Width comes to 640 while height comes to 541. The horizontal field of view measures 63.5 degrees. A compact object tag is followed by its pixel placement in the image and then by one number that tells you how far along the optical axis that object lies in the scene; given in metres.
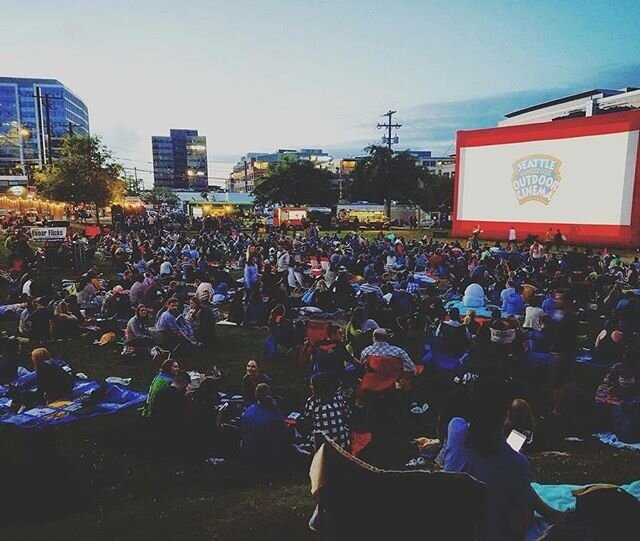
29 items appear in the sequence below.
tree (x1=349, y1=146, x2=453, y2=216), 56.59
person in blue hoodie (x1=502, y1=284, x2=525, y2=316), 12.06
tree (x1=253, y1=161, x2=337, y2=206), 57.22
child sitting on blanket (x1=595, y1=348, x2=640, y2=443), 6.21
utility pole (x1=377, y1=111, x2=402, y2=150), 60.34
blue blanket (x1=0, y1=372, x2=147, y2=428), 7.06
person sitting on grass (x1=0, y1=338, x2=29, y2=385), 7.98
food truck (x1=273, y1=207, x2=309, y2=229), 47.84
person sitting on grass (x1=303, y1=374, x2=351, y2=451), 5.50
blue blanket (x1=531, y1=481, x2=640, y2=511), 4.14
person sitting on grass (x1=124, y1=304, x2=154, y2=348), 10.05
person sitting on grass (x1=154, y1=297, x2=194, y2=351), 10.11
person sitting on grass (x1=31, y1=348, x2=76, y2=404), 7.40
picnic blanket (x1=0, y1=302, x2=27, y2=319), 13.16
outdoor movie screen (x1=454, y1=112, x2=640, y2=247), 28.39
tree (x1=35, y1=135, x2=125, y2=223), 34.97
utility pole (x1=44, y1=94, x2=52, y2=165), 39.65
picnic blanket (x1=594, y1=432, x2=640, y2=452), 6.09
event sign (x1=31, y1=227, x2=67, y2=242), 19.76
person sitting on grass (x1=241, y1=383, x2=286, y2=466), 5.70
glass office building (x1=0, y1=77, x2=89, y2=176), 143.50
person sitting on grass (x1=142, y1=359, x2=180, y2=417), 6.43
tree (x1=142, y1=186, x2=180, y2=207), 127.79
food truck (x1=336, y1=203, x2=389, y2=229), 49.66
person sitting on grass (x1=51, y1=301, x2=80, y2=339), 11.18
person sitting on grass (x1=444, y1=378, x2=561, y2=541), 2.66
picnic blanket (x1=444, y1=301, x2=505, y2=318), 13.33
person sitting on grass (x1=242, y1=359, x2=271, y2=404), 6.84
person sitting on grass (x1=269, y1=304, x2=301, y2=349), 9.99
